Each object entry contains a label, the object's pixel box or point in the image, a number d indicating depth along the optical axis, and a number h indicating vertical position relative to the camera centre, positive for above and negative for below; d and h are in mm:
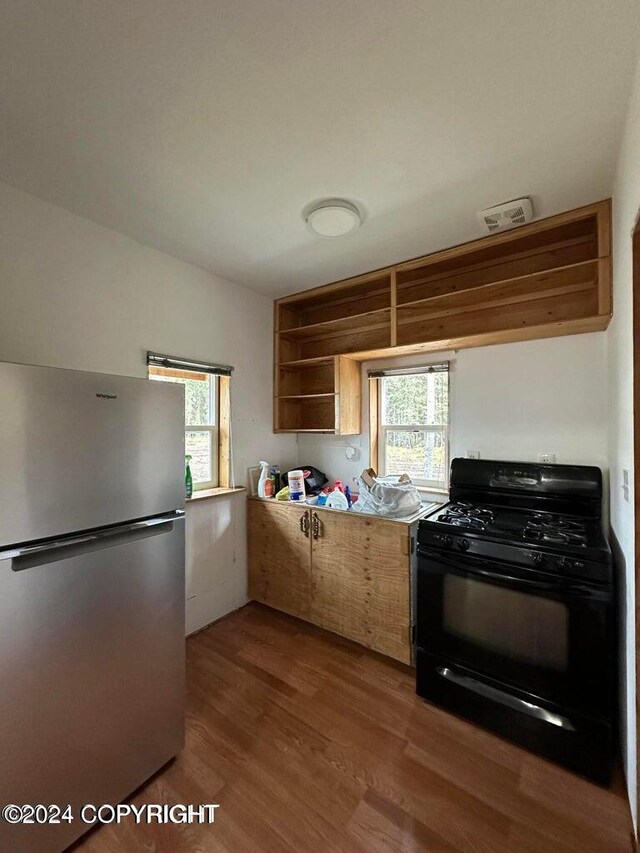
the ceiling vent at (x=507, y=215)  1708 +1063
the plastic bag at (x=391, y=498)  2201 -467
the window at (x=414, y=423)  2541 +15
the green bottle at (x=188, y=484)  2375 -396
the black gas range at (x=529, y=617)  1432 -869
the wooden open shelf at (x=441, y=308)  1866 +775
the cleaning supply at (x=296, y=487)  2674 -471
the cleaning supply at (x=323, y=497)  2573 -534
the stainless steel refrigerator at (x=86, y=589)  1079 -576
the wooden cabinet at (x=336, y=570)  2111 -983
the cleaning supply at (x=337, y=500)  2408 -519
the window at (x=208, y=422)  2500 +22
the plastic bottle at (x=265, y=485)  2775 -472
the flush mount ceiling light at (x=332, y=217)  1705 +1030
